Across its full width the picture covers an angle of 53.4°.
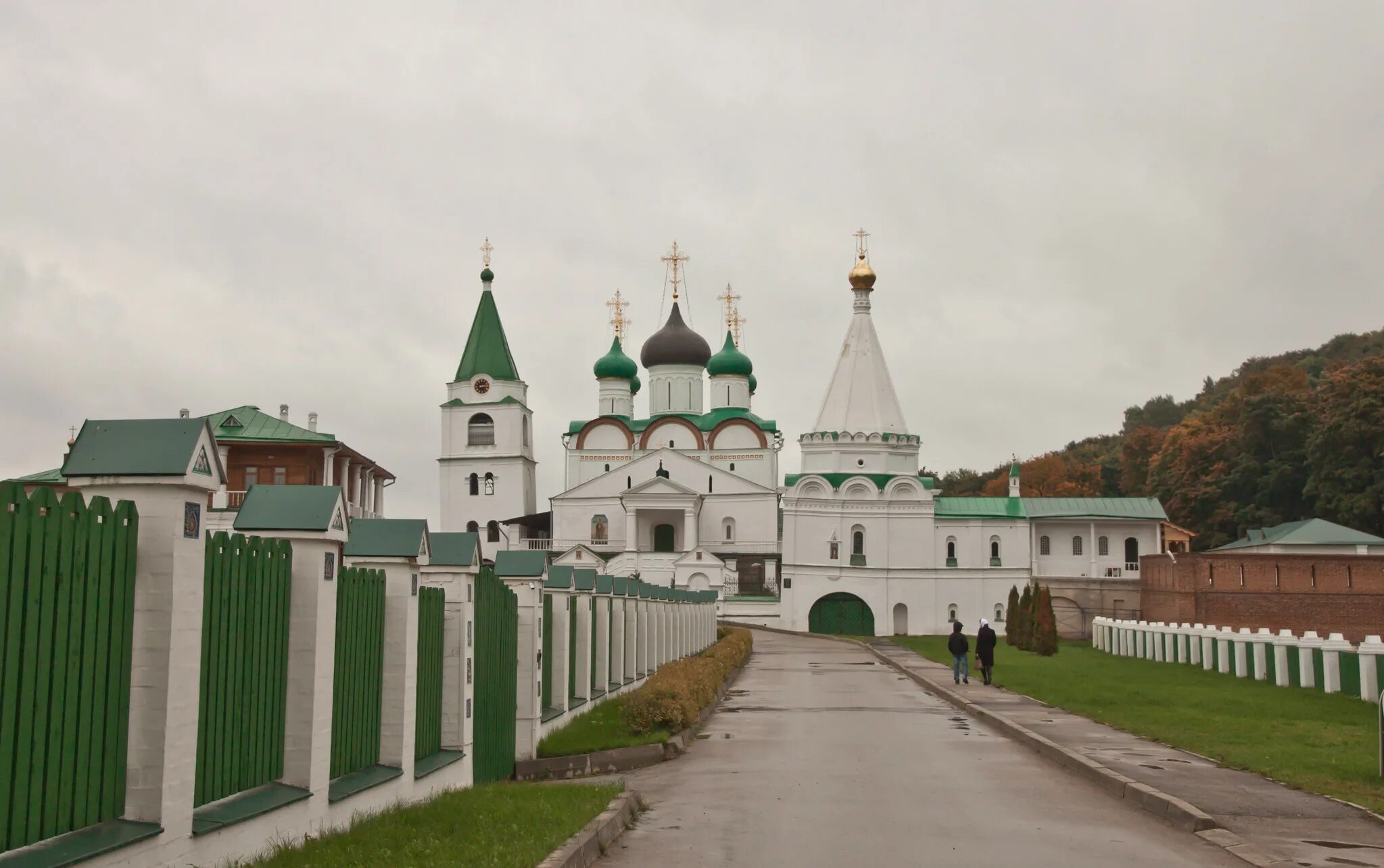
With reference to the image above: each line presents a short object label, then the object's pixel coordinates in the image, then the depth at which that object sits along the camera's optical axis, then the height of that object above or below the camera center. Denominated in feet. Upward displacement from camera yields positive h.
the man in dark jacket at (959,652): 79.46 -2.87
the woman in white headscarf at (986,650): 79.25 -2.72
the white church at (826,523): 199.00 +12.05
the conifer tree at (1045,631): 119.55 -2.44
